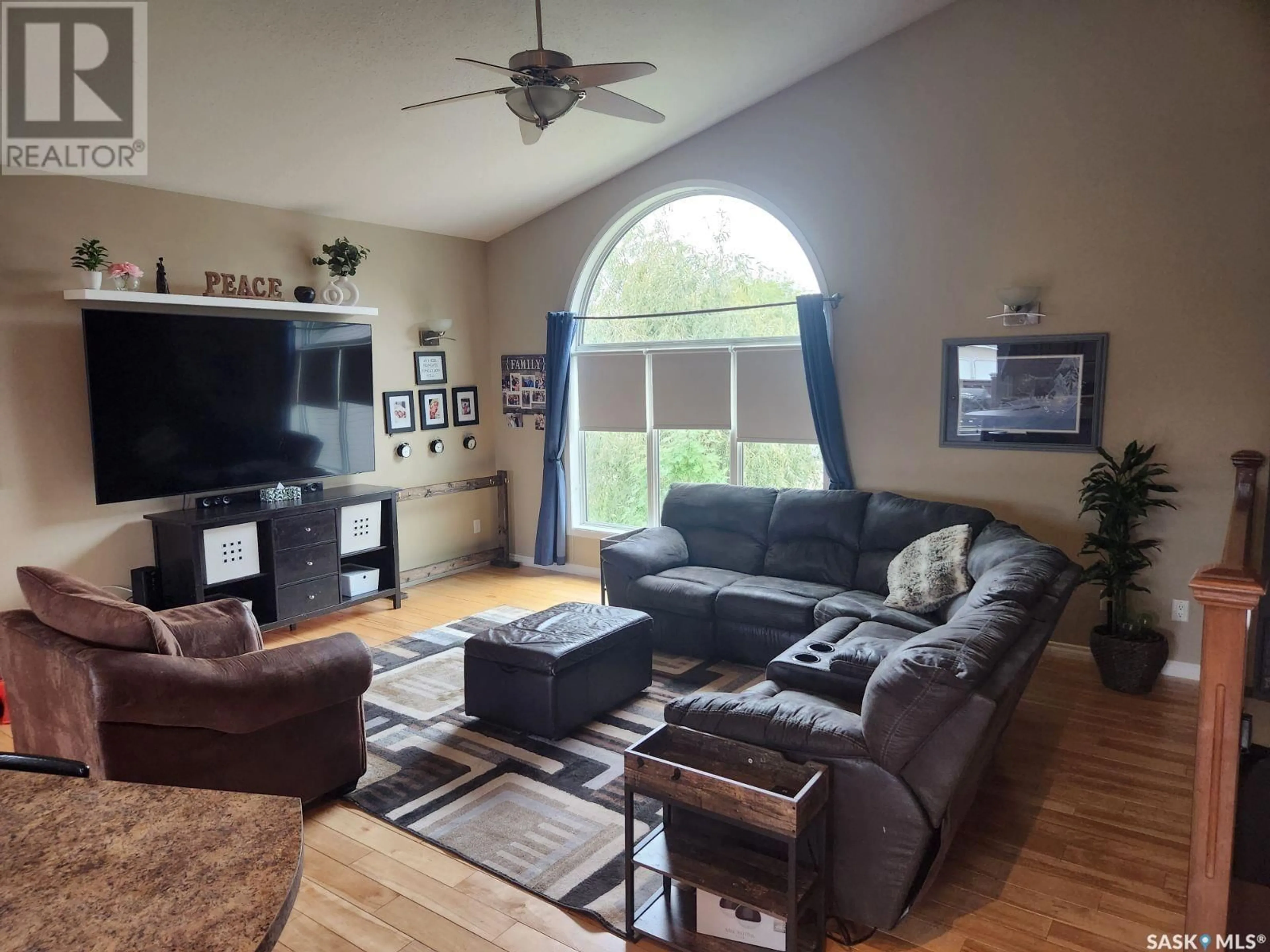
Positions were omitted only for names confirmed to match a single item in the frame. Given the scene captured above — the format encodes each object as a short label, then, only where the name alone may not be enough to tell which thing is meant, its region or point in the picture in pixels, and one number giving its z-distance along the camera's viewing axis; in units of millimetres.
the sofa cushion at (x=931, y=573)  4078
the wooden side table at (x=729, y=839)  2162
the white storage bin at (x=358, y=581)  5480
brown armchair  2572
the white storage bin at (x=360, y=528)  5445
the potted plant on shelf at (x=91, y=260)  4320
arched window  5617
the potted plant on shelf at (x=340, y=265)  5566
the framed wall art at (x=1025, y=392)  4520
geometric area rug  2752
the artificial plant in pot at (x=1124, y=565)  4141
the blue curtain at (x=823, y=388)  5219
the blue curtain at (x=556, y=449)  6473
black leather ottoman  3646
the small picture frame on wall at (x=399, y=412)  6215
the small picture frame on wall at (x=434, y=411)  6516
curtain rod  5230
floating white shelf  4352
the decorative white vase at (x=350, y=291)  5727
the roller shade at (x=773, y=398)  5500
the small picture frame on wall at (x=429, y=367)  6461
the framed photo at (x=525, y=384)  6773
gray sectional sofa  2258
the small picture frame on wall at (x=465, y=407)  6789
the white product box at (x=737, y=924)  2246
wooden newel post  1913
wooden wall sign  4938
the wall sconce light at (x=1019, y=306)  4527
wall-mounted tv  4488
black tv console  4652
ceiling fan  2982
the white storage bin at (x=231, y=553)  4652
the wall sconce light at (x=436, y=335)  6383
